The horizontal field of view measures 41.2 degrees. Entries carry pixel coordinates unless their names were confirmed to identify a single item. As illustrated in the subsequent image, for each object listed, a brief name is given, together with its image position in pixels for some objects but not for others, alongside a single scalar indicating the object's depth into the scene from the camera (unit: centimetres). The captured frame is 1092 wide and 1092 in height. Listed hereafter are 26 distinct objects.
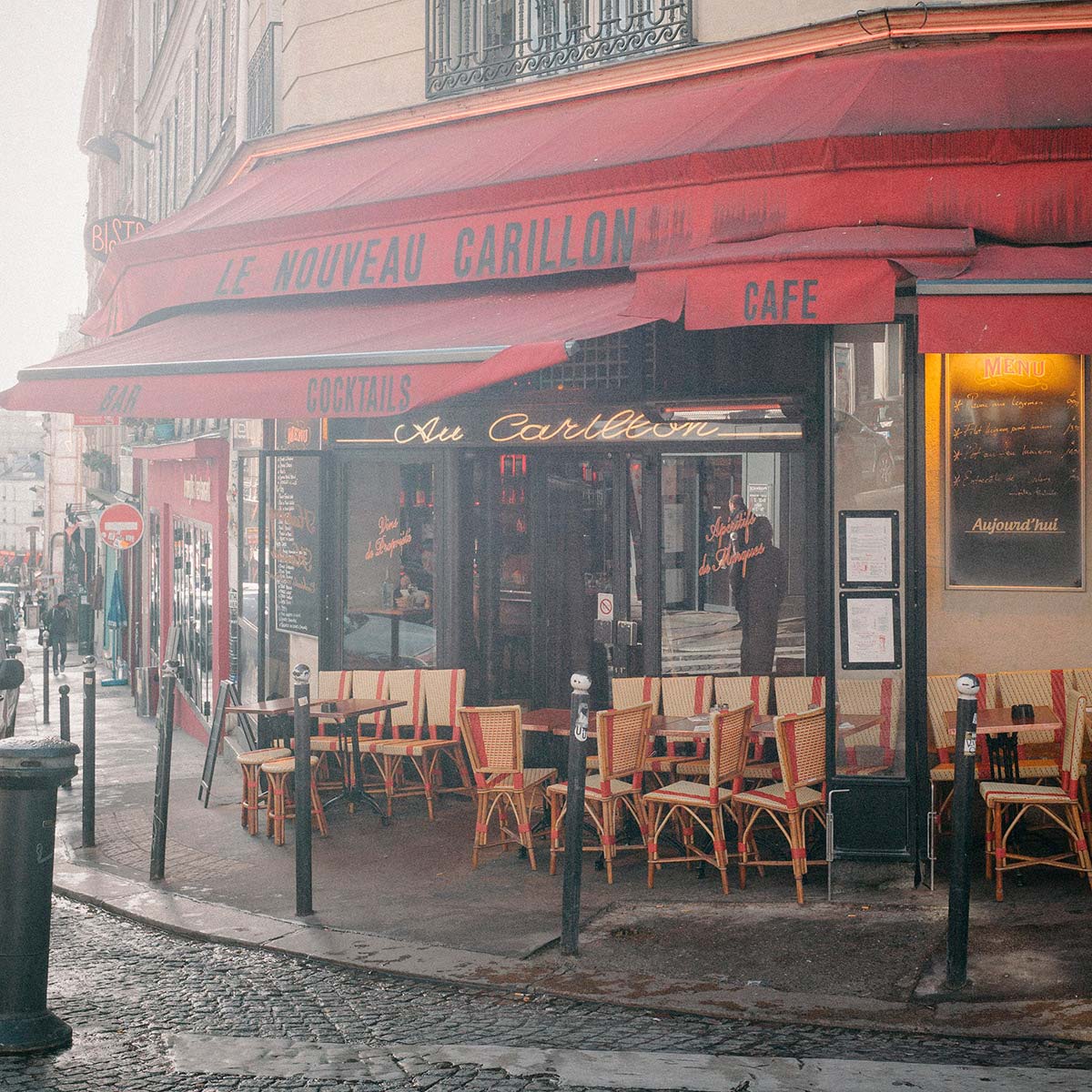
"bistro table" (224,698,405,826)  988
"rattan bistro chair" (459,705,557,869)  856
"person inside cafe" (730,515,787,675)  938
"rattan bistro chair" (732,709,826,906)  761
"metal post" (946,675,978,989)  595
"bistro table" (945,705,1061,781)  755
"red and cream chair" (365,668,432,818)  1016
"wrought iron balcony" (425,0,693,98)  956
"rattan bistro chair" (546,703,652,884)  810
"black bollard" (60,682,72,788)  1180
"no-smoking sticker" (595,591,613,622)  1027
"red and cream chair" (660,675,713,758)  940
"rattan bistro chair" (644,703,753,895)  782
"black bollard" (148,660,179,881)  864
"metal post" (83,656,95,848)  969
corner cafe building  757
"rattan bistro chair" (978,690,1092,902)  734
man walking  2588
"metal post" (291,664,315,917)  744
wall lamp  2641
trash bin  554
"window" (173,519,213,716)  1559
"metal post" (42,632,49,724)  1841
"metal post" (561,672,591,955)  659
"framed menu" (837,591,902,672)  768
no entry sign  1730
